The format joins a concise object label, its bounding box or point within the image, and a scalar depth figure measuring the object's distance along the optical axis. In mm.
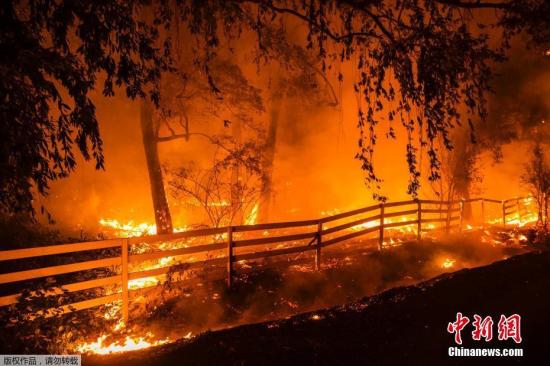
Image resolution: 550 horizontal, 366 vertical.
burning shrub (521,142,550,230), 17609
